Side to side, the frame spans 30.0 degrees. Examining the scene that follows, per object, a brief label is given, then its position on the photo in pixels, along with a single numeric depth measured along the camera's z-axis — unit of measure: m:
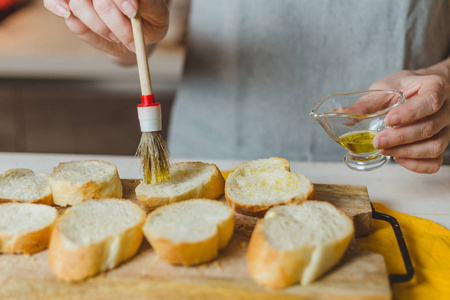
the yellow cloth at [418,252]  0.66
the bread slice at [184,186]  0.73
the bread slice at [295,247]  0.63
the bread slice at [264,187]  0.72
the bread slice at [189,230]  0.65
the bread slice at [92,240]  0.64
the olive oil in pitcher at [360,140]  0.75
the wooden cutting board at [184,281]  0.62
